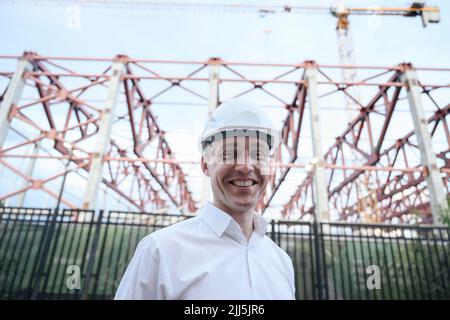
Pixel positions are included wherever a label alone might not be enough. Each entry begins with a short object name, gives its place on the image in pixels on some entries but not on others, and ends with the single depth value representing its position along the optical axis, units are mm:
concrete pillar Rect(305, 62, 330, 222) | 12140
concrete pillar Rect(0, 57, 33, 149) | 13727
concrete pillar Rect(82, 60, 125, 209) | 12125
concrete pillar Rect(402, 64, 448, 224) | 12273
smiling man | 1281
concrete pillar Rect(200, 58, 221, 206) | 13907
